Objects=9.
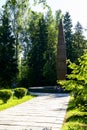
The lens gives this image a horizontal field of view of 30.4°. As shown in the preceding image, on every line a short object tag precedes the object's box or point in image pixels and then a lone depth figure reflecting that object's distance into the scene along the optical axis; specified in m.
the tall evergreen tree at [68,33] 27.02
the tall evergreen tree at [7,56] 22.22
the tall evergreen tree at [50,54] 25.03
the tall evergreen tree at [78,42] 27.24
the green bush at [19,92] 11.99
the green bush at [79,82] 5.27
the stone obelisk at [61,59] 19.86
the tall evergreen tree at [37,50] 25.93
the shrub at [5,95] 10.03
